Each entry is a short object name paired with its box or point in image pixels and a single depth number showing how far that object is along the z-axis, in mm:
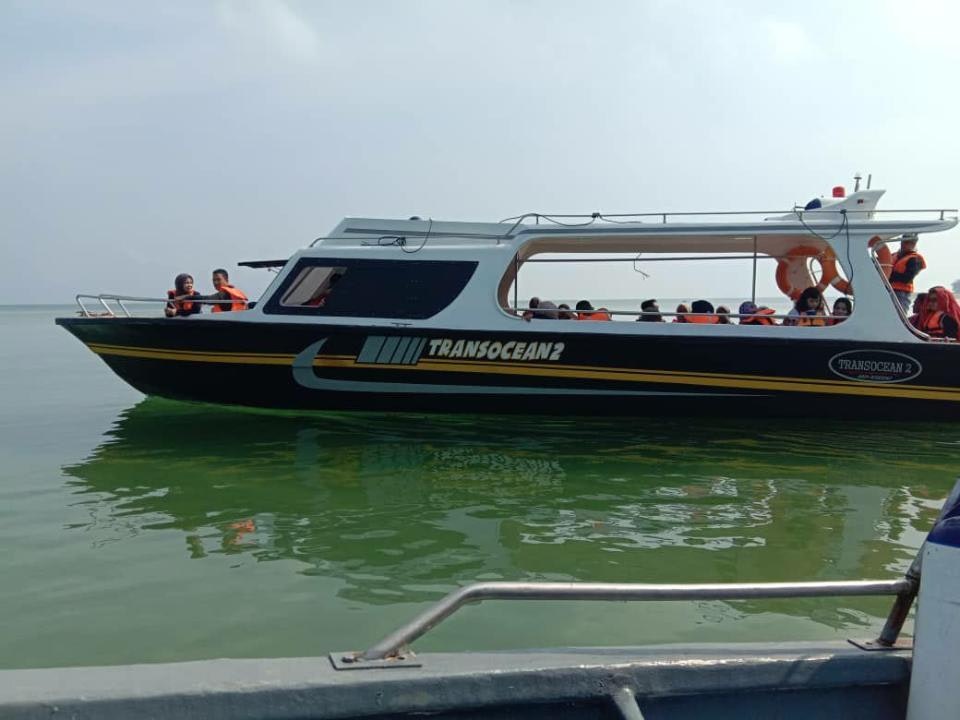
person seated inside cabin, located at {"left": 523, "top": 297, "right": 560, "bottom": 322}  8839
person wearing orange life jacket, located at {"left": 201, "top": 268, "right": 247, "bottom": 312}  10125
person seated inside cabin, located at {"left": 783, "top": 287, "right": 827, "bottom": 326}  9086
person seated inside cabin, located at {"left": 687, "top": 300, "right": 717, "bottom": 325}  8977
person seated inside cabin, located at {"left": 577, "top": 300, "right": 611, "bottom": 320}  8742
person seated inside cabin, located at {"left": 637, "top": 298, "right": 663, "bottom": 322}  8906
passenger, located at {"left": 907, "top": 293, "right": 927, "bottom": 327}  9312
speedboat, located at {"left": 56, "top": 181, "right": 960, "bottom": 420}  8547
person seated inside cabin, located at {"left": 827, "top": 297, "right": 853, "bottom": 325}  8944
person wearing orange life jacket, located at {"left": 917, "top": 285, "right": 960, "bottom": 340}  8922
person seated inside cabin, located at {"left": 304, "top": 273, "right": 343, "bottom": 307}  9234
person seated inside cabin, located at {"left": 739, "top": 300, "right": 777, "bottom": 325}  9430
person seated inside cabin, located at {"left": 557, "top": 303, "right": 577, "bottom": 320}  8970
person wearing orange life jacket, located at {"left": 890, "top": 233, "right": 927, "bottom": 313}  9023
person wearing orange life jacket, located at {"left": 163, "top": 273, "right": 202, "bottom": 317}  10211
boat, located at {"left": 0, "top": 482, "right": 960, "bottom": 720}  1869
